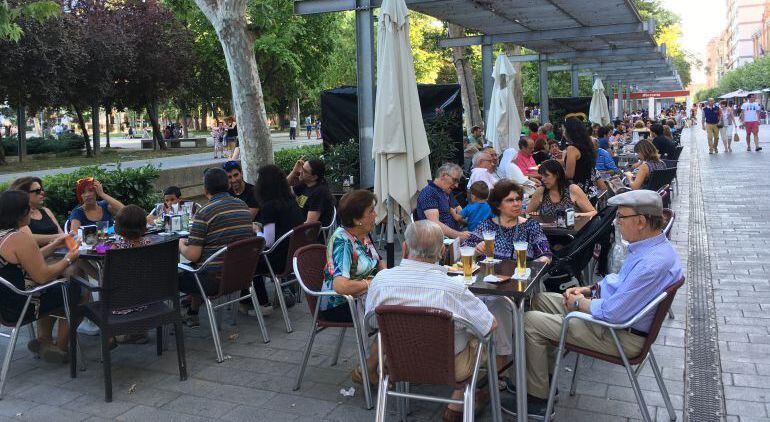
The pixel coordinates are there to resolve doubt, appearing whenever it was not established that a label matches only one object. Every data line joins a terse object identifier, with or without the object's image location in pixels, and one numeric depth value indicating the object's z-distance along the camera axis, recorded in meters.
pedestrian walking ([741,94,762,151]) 21.14
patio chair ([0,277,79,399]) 4.35
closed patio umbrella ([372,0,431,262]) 5.78
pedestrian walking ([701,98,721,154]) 21.34
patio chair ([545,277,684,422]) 3.28
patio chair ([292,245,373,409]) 3.96
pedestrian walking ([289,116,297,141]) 40.17
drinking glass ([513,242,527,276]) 3.93
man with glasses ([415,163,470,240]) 5.92
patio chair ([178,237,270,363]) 4.91
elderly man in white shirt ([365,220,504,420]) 3.14
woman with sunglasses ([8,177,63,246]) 5.47
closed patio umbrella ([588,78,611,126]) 19.50
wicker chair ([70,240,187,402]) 4.21
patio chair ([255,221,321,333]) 5.62
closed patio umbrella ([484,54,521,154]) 11.70
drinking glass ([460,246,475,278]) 3.82
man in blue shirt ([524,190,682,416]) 3.34
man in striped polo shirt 5.16
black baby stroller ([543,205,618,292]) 4.92
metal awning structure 7.85
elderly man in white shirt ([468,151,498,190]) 7.59
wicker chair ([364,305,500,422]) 2.97
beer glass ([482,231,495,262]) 4.27
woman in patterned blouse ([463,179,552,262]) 4.55
